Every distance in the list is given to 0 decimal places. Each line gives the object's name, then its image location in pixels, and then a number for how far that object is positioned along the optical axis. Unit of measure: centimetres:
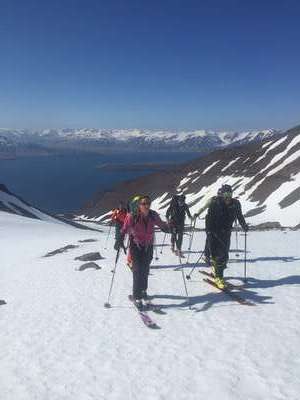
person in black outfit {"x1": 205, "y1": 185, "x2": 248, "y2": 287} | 1270
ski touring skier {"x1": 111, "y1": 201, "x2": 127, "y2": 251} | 1908
